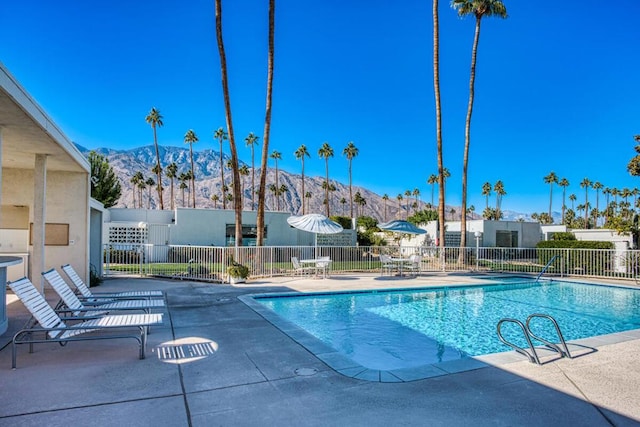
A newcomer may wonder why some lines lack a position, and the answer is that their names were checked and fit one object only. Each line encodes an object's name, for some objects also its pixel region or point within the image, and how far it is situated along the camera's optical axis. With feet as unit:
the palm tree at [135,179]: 192.44
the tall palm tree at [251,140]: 194.70
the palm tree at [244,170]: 220.06
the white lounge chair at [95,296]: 22.66
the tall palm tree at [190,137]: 175.94
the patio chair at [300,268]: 44.17
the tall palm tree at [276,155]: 209.09
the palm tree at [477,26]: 68.33
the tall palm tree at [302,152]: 196.95
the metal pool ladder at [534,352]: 15.11
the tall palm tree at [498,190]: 230.62
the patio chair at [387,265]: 48.49
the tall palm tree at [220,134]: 181.78
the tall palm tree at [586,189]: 274.44
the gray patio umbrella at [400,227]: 53.01
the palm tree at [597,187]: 279.69
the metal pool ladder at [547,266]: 49.77
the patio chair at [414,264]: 49.70
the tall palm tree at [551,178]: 227.22
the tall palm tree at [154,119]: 153.99
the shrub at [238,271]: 40.01
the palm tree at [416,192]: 275.98
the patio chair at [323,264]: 43.98
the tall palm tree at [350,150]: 191.11
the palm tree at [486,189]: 237.86
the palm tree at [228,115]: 50.26
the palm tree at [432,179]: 244.67
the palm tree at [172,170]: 194.83
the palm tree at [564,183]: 246.68
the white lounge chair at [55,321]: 14.79
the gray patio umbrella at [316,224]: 45.91
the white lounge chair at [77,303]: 18.85
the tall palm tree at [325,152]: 189.56
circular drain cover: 13.57
